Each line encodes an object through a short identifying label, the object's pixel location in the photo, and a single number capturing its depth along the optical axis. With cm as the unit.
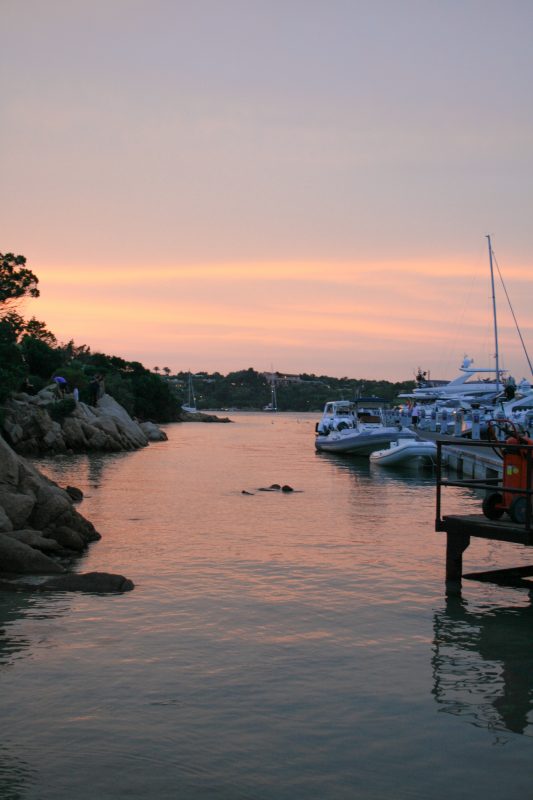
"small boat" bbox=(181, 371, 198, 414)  16362
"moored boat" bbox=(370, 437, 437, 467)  4212
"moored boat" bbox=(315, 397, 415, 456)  4934
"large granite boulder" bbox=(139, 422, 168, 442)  7268
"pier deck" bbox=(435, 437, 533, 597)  1276
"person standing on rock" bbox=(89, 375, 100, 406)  6894
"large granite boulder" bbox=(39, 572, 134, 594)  1413
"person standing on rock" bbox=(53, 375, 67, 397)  6128
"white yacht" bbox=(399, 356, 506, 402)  7150
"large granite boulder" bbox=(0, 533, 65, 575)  1527
